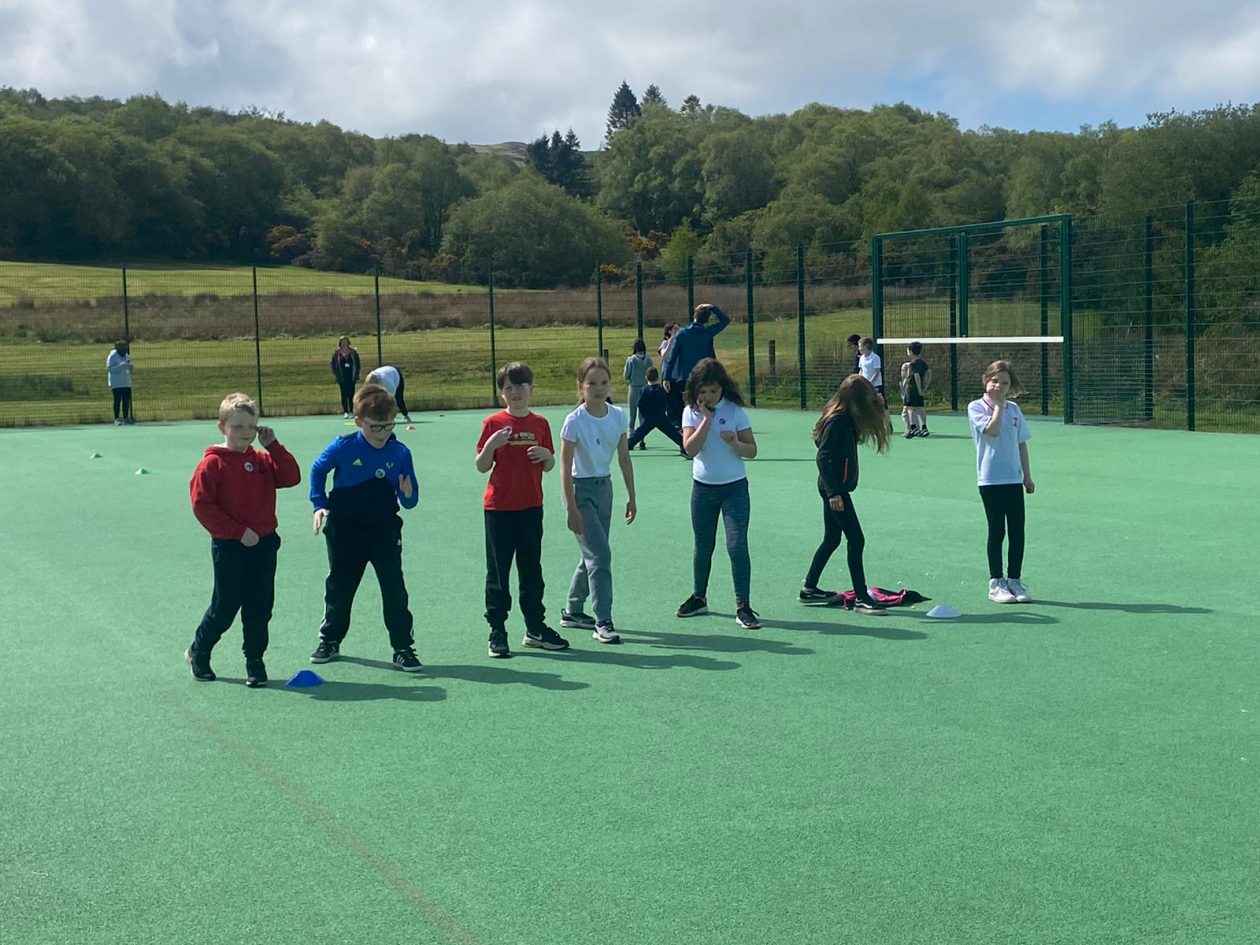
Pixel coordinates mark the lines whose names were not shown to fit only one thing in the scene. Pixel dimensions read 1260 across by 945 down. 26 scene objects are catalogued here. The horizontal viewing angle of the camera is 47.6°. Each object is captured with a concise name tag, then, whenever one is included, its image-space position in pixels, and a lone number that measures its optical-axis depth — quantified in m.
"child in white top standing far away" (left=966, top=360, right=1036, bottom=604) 8.60
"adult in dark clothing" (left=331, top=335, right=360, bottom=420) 25.94
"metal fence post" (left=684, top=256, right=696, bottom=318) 29.30
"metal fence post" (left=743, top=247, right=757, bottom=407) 27.95
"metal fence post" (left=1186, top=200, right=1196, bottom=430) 20.14
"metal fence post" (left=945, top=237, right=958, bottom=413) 24.22
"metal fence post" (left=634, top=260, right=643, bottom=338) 30.50
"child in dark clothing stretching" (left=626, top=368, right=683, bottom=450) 16.73
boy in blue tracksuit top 7.12
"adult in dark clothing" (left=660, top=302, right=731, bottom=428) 16.89
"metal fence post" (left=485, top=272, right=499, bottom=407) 31.98
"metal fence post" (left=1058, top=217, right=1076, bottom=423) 21.66
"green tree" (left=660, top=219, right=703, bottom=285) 80.84
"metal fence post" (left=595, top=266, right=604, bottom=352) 32.44
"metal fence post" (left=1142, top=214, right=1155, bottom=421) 21.19
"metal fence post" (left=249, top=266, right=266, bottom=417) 29.98
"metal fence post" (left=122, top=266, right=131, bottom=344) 30.91
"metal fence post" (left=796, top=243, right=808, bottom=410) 26.97
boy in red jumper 6.78
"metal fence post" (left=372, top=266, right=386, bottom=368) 31.92
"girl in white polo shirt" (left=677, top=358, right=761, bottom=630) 8.08
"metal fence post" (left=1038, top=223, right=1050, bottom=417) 22.78
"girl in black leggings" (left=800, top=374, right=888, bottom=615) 8.41
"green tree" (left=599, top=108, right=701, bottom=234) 101.75
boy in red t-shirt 7.48
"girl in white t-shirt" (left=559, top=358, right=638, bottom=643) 7.78
